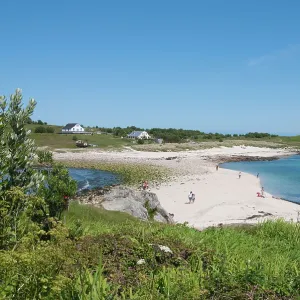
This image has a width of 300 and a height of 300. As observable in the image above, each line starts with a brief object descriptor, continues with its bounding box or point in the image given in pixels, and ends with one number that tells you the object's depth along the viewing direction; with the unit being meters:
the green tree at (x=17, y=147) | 8.29
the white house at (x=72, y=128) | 165.27
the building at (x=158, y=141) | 146.25
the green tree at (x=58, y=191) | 14.16
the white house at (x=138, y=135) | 155.75
